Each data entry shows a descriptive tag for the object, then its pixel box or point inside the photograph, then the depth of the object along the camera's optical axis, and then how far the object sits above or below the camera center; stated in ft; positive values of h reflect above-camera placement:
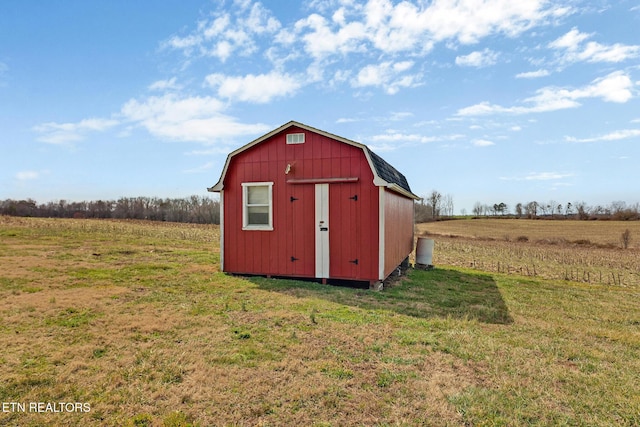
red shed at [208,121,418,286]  23.99 +0.71
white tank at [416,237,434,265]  37.17 -3.93
